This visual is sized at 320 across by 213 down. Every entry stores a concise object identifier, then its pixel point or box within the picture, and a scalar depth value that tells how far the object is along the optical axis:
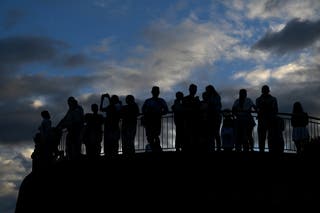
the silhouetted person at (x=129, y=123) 18.27
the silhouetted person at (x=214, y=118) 18.27
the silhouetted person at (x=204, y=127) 18.14
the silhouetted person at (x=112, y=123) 18.55
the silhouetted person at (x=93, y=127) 18.95
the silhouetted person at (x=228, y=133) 18.44
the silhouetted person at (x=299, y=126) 18.84
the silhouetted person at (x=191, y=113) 18.02
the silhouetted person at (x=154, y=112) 18.05
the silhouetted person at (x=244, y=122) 18.52
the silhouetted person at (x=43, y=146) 20.06
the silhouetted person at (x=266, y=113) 18.47
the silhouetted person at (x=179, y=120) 18.17
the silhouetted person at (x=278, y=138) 18.62
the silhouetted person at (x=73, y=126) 19.11
